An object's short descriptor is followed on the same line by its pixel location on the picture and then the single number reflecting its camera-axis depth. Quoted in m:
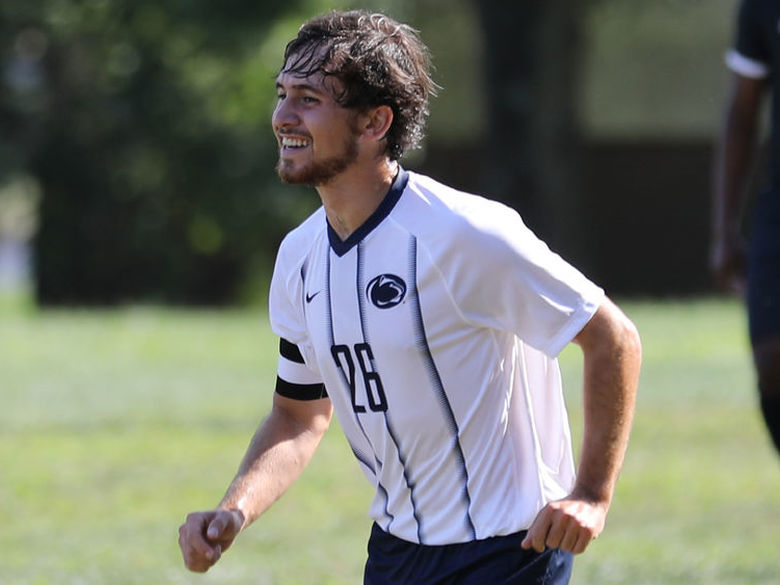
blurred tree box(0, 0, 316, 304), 56.78
